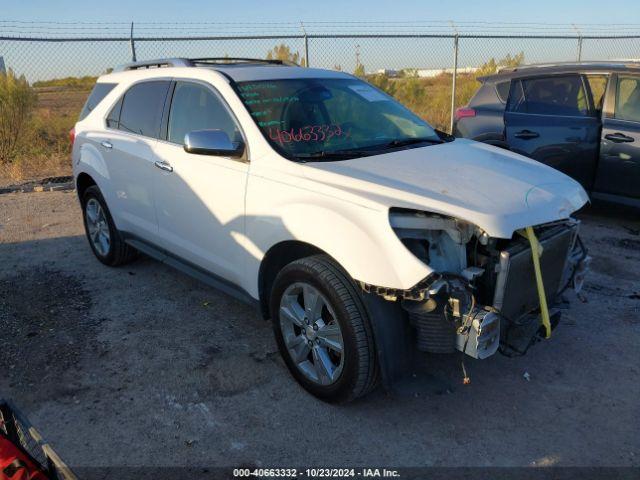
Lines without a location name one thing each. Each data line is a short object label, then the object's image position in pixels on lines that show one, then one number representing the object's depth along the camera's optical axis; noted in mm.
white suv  2764
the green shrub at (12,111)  10930
